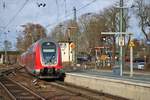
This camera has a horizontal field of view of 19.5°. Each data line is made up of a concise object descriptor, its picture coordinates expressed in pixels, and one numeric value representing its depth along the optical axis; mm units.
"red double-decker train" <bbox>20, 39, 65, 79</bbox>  35969
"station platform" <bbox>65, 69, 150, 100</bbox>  18125
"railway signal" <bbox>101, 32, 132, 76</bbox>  33656
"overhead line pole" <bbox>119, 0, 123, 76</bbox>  33906
